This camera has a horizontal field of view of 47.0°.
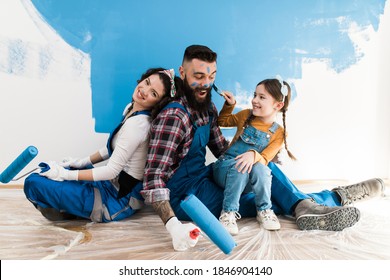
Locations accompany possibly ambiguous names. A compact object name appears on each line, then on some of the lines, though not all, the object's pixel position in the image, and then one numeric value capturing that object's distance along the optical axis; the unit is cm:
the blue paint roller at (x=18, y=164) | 171
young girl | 183
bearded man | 175
